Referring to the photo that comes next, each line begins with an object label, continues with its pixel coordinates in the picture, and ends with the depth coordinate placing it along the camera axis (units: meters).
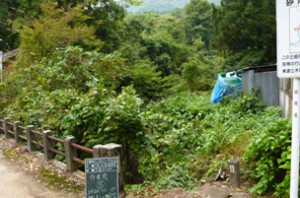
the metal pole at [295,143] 2.79
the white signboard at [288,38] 2.75
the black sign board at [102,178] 3.14
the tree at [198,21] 35.75
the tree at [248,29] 19.08
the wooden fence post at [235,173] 4.65
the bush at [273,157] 4.08
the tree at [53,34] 12.26
